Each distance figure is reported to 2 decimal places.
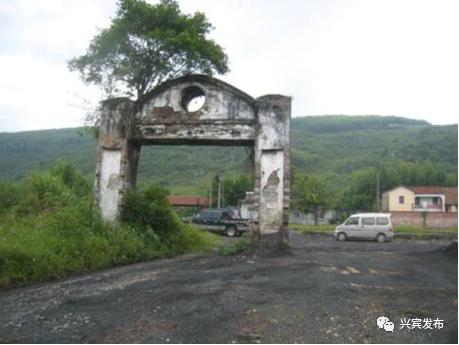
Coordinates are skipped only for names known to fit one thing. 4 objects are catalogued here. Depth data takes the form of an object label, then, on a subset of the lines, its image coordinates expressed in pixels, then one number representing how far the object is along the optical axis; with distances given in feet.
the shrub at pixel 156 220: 44.24
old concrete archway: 42.57
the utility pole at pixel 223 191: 199.60
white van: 82.84
